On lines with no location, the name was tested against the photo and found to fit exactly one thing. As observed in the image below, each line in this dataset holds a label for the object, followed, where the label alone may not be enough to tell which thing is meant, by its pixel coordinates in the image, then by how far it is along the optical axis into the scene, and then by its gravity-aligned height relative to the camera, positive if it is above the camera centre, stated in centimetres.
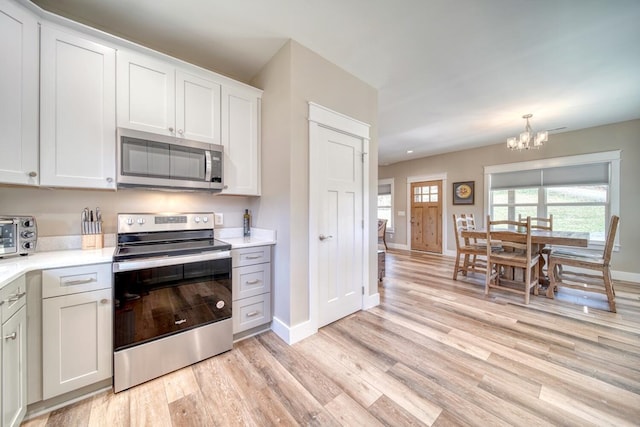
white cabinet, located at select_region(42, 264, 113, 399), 133 -70
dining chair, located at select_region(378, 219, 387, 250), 642 -49
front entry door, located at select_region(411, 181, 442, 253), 612 -9
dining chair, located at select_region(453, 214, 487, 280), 369 -61
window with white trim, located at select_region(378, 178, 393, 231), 714 +40
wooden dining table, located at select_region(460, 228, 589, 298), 273 -32
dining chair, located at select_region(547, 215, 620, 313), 266 -62
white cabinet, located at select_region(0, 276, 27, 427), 106 -69
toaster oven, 140 -15
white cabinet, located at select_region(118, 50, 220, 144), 175 +92
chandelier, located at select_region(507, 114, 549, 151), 329 +108
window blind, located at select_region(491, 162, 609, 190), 406 +71
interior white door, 230 -14
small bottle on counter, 255 -14
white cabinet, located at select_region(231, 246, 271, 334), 202 -68
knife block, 177 -23
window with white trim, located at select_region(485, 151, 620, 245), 398 +44
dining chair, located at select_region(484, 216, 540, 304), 293 -60
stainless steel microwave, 171 +40
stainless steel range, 150 -63
